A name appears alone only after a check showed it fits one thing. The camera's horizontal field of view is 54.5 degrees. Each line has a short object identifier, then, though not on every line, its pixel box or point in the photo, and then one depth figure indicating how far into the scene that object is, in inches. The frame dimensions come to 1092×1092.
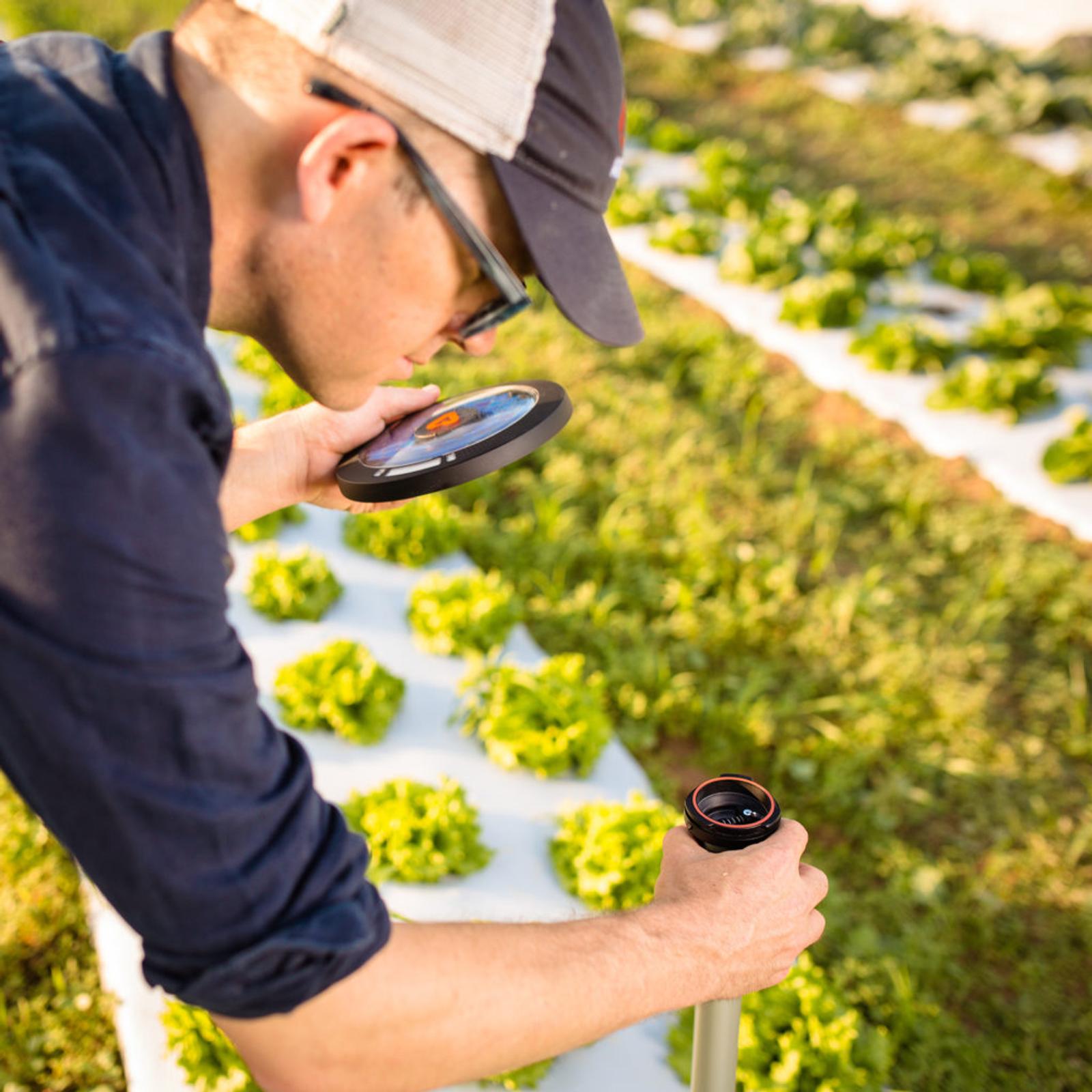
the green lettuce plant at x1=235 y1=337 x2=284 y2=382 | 179.3
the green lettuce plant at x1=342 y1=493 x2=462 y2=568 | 143.2
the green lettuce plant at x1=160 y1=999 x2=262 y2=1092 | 82.4
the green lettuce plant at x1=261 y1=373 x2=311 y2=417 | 163.3
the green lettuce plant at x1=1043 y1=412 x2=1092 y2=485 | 162.1
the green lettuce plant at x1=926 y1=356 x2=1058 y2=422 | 175.6
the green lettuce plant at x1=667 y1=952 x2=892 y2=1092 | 86.0
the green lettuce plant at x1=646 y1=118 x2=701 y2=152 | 274.4
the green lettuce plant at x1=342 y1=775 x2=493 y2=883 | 99.4
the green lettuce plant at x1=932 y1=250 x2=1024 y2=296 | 212.2
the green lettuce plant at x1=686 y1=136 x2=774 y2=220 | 242.8
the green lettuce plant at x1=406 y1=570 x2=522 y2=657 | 127.0
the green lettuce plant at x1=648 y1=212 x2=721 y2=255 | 226.7
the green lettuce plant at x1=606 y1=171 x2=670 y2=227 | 241.1
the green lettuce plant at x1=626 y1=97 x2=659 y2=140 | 284.0
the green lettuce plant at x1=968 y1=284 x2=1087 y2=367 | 187.5
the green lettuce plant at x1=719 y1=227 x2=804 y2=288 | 214.2
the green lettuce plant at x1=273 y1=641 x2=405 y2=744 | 114.0
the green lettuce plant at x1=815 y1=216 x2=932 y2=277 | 214.7
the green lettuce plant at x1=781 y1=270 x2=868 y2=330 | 199.0
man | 42.4
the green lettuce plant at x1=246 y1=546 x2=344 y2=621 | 130.4
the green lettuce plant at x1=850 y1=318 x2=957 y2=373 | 187.0
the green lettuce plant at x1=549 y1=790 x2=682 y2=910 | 96.0
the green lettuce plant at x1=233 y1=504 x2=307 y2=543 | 143.8
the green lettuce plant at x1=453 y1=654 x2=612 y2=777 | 111.5
